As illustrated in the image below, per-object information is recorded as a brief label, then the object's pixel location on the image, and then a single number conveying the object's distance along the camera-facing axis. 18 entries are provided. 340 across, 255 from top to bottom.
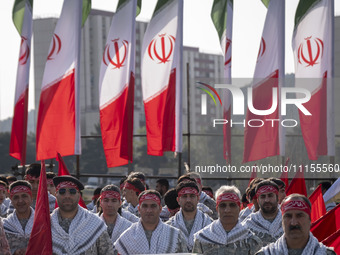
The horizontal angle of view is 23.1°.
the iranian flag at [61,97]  15.59
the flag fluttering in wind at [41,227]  7.62
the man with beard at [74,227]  8.11
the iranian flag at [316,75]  15.76
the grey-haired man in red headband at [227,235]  7.64
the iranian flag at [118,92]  15.90
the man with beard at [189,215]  9.66
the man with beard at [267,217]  8.91
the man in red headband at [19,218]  9.31
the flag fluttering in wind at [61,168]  12.07
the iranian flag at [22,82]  16.78
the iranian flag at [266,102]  16.03
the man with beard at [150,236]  8.45
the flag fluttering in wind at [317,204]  10.19
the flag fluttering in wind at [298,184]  11.23
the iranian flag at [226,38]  16.59
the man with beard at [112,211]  9.53
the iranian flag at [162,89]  16.08
